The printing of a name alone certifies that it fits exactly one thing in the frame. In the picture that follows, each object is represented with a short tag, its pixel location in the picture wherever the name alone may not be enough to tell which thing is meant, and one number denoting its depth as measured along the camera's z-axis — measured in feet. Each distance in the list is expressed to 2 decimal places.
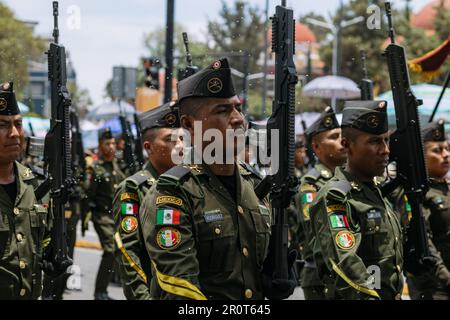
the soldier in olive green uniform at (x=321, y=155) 26.53
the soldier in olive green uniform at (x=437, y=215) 23.25
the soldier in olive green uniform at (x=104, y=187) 38.55
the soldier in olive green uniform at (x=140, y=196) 18.45
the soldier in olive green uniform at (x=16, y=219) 17.29
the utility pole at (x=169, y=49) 33.12
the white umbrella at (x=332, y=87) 35.62
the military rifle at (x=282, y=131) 13.19
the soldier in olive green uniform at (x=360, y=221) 16.43
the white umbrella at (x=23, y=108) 35.03
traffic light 37.64
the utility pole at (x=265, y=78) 22.11
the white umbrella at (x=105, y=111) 68.69
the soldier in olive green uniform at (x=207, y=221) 12.47
